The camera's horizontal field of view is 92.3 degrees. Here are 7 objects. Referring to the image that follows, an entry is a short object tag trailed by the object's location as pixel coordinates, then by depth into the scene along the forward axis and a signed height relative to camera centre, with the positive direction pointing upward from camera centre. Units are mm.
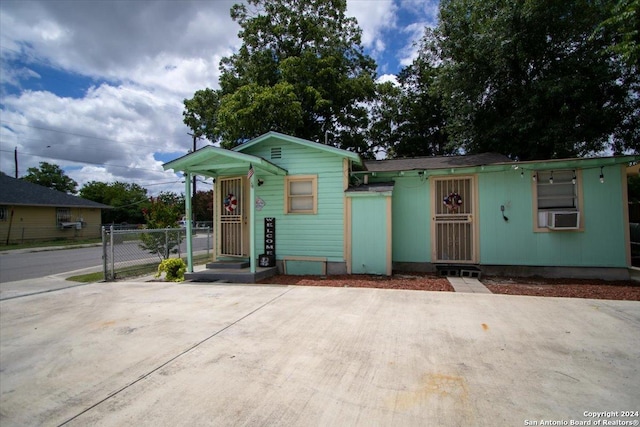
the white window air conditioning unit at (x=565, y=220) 7062 -129
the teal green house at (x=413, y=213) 7168 +84
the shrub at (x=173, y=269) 7789 -1271
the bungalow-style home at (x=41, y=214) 21688 +563
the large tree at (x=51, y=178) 41200 +5932
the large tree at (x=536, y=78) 10320 +5120
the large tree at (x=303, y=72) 15562 +7854
